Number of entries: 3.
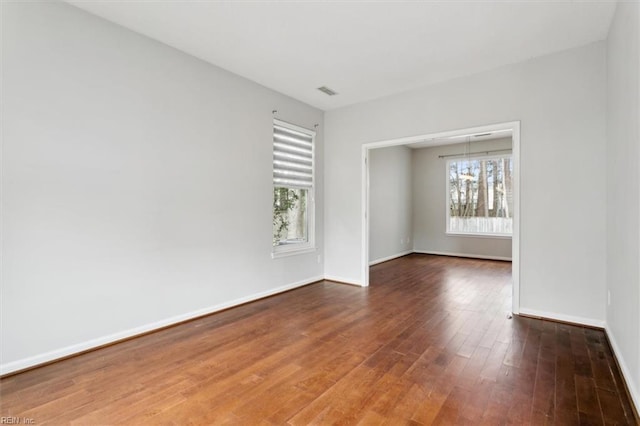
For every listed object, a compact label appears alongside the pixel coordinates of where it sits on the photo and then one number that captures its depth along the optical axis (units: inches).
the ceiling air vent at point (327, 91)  177.9
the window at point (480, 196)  299.9
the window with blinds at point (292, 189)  185.8
